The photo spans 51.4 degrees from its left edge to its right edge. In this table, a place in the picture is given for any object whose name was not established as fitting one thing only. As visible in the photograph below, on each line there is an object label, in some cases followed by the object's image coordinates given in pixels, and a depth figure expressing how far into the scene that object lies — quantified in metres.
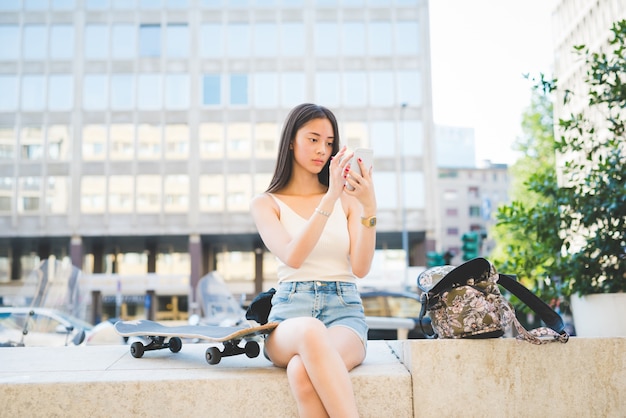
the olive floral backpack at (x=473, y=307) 3.14
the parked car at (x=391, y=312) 11.62
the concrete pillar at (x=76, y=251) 36.53
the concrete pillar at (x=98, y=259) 39.91
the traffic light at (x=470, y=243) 17.27
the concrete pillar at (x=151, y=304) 39.47
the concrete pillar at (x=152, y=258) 39.97
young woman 2.83
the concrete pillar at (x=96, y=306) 38.22
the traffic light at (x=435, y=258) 18.73
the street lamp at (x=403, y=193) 36.19
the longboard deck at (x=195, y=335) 3.31
